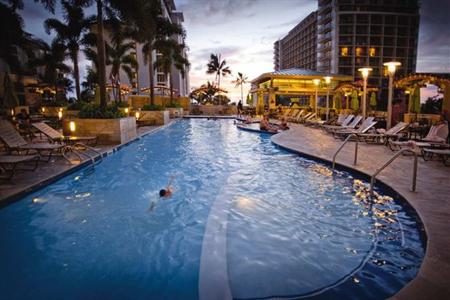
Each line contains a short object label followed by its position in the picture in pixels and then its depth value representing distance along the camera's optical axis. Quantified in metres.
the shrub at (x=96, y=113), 11.84
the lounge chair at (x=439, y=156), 7.17
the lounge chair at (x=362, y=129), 11.92
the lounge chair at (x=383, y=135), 10.52
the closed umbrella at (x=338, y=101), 26.05
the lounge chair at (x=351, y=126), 13.73
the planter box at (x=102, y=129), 11.54
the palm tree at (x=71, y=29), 17.89
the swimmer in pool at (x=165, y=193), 5.99
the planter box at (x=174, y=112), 29.67
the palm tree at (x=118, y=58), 29.97
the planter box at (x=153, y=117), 20.69
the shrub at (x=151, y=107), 21.70
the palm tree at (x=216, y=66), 53.16
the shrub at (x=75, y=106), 18.30
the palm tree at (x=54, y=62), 22.08
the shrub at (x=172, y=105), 31.03
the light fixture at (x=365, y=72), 12.84
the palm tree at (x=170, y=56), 24.83
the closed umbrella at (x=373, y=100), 21.44
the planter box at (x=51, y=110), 24.50
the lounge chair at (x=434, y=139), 8.47
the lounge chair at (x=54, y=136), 9.37
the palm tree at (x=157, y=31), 21.82
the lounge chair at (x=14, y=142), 7.75
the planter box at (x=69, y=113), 17.28
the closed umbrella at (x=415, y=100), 15.07
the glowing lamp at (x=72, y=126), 11.38
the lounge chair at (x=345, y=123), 14.63
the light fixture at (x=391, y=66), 10.46
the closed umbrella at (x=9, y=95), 14.77
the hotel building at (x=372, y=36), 65.00
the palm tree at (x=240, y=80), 55.30
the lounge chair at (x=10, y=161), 6.20
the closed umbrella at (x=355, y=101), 21.90
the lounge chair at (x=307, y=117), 21.19
